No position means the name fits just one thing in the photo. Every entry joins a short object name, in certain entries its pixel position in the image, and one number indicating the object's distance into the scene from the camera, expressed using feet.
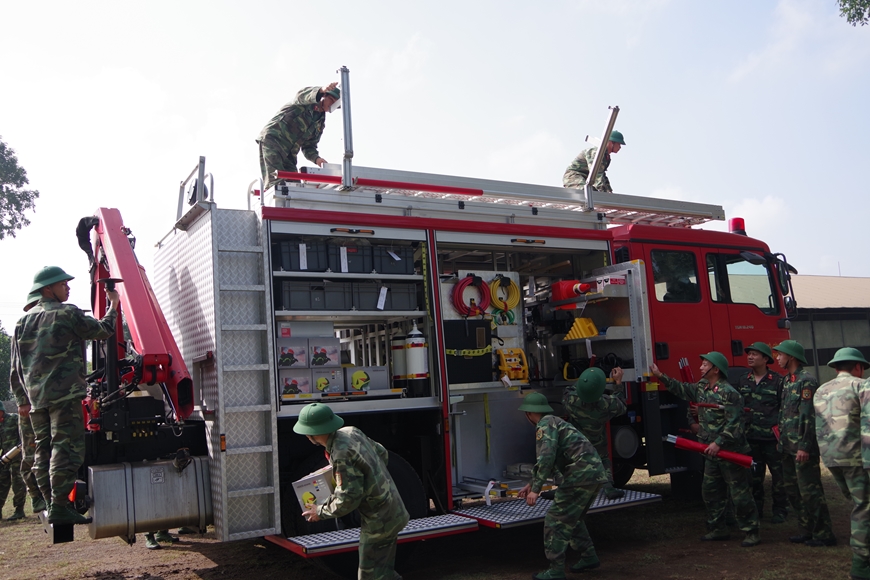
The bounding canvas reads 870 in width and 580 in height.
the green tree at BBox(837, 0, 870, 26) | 46.91
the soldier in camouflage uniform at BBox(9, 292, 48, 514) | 19.12
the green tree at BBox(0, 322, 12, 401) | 93.71
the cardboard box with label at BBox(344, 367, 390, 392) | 21.31
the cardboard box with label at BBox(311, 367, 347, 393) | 20.56
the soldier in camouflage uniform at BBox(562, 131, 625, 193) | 31.14
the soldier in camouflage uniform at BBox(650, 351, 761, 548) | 22.41
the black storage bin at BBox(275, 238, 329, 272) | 20.30
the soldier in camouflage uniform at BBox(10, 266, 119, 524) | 17.46
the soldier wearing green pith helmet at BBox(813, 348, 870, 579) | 18.24
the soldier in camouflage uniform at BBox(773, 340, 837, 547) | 21.67
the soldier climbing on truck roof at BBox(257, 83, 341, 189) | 24.13
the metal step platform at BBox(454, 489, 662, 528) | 19.66
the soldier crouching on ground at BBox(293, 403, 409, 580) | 14.71
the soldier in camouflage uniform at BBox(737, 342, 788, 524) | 25.13
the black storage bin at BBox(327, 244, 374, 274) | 21.04
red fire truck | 18.62
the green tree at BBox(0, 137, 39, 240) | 80.28
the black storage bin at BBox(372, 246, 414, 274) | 21.67
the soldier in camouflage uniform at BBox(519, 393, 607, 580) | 18.85
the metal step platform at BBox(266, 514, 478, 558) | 17.29
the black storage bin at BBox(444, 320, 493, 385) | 22.07
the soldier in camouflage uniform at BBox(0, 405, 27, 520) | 33.47
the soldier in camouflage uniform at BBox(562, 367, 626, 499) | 22.27
